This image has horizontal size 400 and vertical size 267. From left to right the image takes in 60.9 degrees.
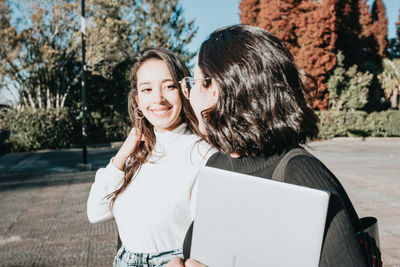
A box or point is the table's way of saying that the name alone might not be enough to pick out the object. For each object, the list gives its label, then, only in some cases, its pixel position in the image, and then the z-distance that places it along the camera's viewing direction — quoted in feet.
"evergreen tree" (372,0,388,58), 91.66
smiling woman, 5.11
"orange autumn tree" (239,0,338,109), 68.18
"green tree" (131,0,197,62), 92.22
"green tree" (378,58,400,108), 82.89
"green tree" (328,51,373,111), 71.20
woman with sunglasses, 3.31
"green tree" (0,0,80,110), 52.85
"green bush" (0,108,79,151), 54.07
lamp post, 33.27
